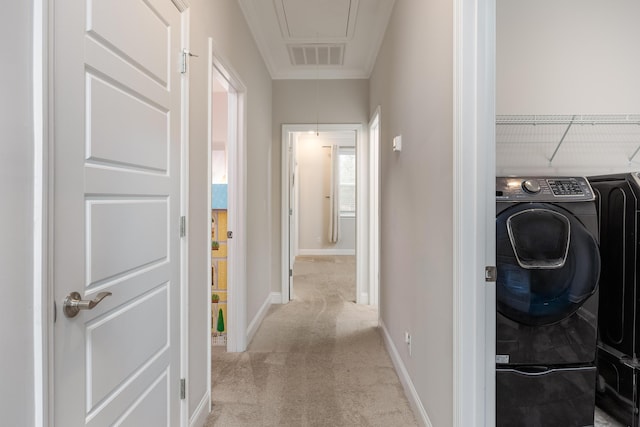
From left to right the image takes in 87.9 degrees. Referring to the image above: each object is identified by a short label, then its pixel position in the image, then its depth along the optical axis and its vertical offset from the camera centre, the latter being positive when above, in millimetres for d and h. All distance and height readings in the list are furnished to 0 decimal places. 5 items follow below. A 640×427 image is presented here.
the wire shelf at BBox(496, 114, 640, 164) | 2045 +519
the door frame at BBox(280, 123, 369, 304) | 3896 +72
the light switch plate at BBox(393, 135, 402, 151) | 2297 +494
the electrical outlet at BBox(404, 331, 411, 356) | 2076 -803
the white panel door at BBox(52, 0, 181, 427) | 881 +9
